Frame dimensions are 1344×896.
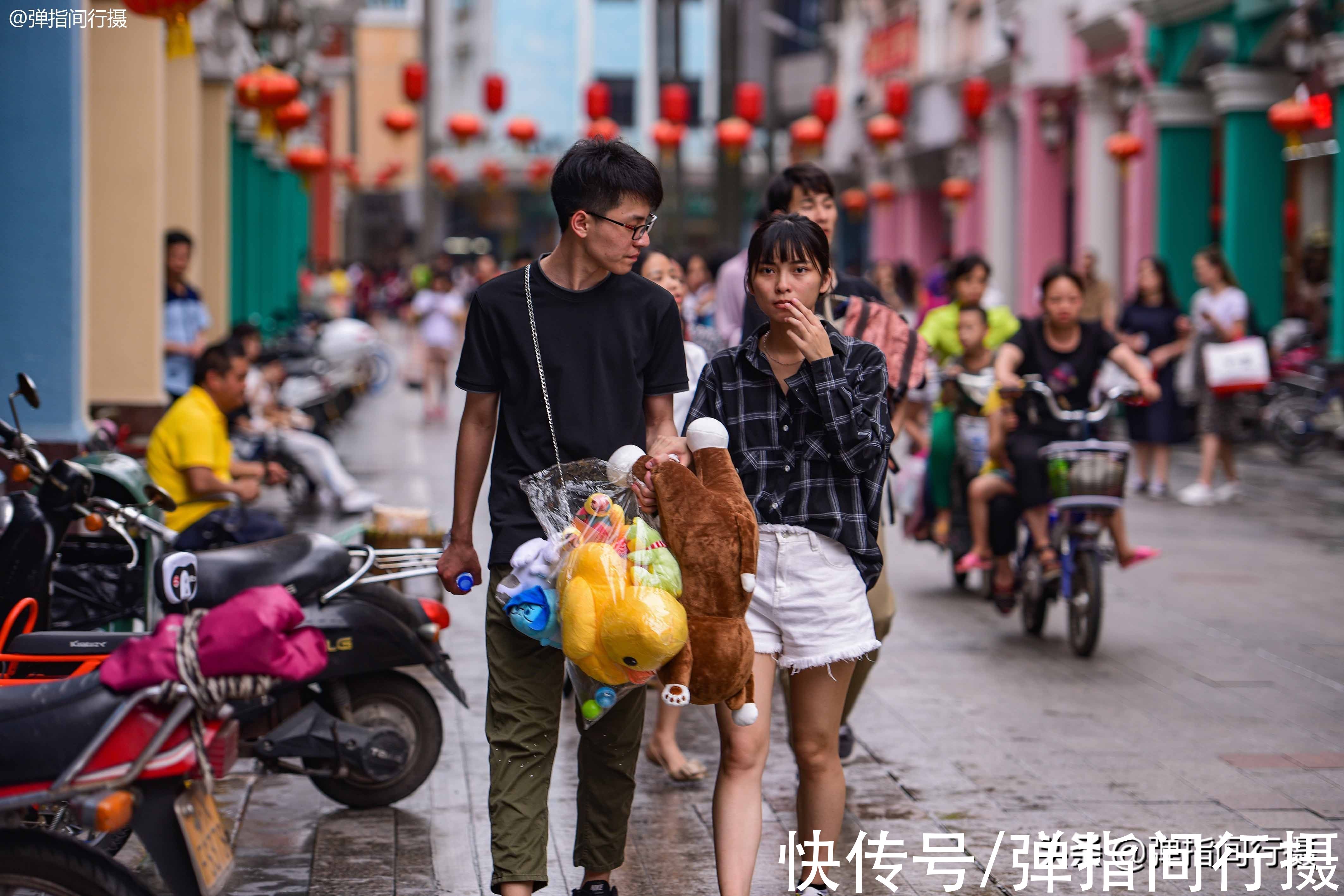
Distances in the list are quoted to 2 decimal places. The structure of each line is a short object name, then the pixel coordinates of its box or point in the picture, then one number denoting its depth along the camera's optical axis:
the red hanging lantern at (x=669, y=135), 35.97
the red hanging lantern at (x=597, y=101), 36.53
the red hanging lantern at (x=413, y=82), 34.69
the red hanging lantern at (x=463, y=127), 36.78
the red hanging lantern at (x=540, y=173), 51.22
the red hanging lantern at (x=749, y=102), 33.06
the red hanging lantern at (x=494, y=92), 39.06
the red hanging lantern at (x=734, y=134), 31.70
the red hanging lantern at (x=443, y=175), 51.50
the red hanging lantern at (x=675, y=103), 34.75
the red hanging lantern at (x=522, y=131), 39.34
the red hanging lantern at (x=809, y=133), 32.03
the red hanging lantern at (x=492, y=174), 48.34
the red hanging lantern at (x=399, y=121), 37.28
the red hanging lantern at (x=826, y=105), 33.75
